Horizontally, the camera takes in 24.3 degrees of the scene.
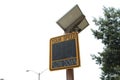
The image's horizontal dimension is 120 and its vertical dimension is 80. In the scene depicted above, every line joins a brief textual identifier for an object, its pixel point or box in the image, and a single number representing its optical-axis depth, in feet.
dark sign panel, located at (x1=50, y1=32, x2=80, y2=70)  16.79
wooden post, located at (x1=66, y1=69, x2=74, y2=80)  17.04
